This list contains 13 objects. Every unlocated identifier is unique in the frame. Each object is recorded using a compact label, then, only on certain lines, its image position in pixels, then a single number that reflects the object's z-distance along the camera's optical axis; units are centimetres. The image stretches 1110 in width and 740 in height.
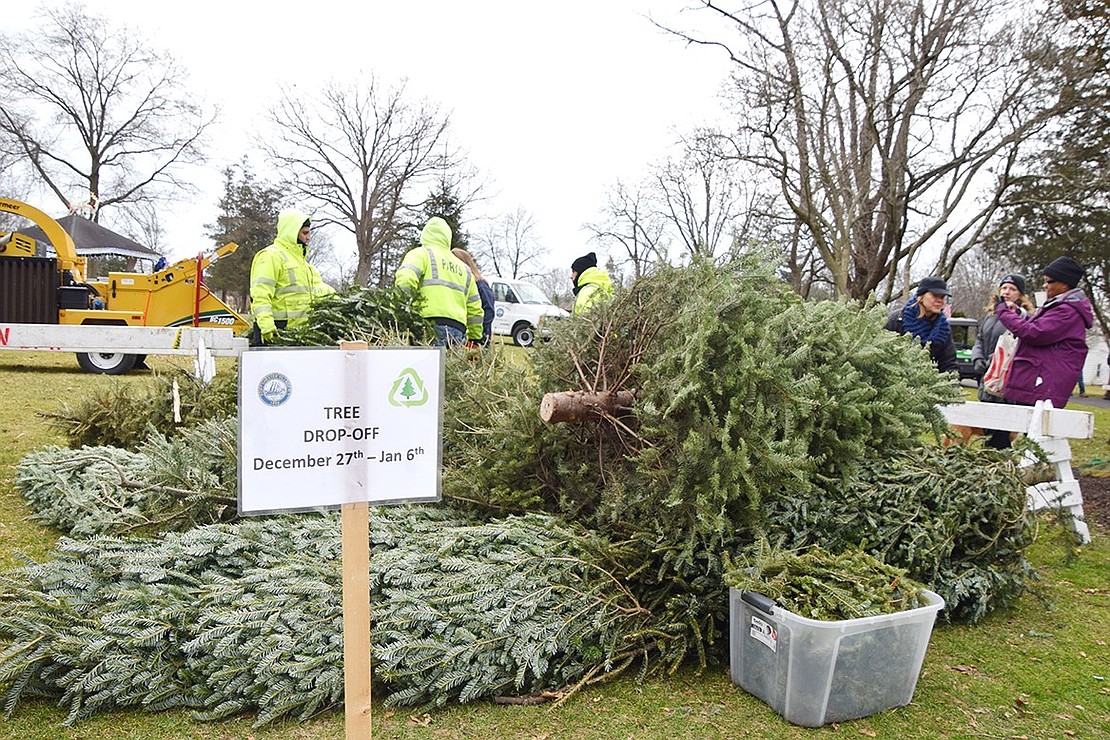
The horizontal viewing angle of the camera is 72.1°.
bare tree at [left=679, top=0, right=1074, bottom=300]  1427
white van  2383
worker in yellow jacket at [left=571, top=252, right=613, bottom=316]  795
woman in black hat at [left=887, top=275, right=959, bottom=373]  646
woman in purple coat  564
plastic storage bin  279
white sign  222
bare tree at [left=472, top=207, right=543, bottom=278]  5572
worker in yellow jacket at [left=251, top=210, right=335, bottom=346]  658
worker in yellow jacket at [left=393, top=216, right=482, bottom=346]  677
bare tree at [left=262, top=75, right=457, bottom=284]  3603
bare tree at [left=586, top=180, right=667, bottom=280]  3980
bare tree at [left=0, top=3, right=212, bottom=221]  3466
